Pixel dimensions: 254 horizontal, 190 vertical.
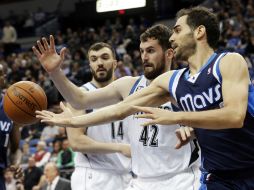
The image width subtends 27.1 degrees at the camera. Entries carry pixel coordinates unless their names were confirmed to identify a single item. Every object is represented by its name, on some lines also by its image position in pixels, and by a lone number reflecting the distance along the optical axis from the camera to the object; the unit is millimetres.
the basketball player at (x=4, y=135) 5504
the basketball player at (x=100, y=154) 5473
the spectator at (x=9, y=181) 10648
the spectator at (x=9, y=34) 20766
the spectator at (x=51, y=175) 8883
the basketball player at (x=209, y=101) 3098
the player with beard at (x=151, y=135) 4461
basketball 4699
